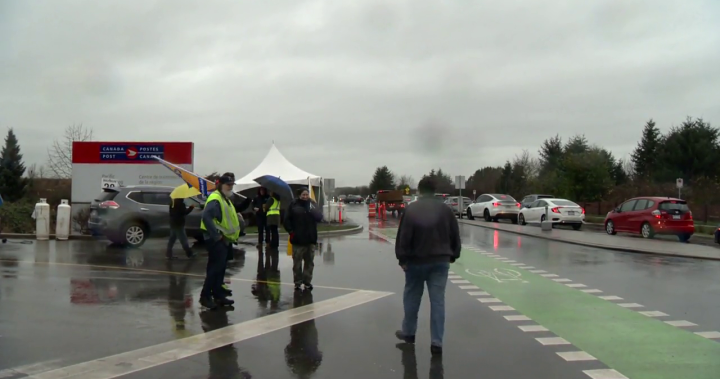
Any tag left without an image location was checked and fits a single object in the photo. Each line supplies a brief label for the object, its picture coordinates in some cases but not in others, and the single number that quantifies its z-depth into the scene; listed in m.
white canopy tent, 27.79
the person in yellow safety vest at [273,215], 15.41
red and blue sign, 21.20
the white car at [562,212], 27.14
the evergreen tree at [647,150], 56.29
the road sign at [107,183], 20.77
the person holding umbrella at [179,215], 13.18
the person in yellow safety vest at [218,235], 8.16
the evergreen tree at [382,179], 101.48
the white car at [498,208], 32.19
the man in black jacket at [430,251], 6.36
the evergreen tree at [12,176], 47.97
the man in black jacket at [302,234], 9.75
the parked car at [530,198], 35.41
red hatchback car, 20.66
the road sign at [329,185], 31.82
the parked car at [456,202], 42.74
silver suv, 15.73
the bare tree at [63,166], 50.91
